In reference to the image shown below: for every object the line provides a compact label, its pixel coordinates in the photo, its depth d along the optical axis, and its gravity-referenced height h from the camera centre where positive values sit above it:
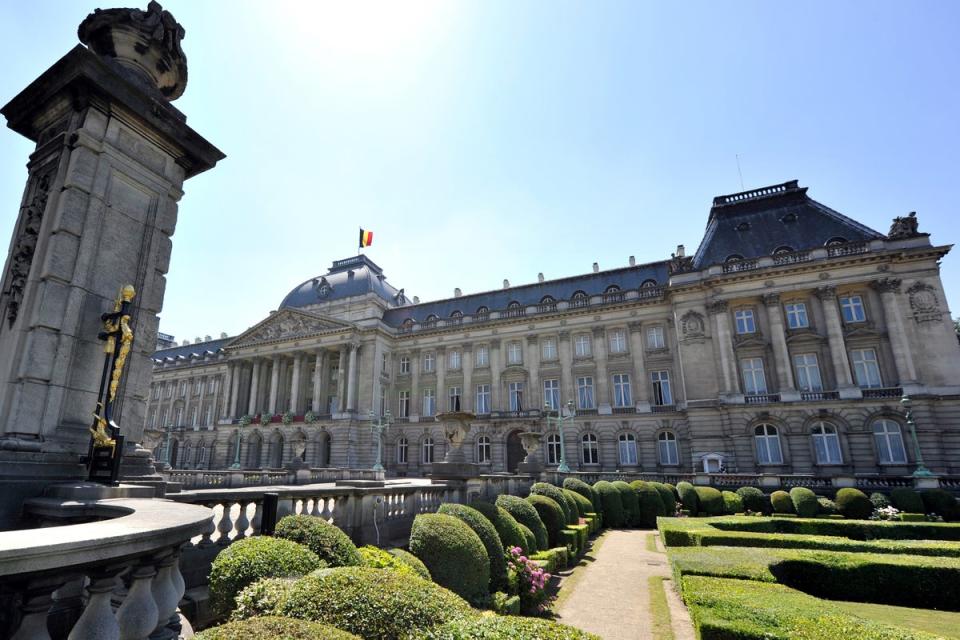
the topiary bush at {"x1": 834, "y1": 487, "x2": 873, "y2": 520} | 21.95 -2.41
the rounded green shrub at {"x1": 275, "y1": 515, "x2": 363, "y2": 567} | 6.11 -1.02
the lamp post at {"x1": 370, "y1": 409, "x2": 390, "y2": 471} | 43.58 +2.83
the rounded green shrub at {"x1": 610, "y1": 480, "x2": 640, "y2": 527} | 23.53 -2.55
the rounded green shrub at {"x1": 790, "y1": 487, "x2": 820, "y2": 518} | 22.05 -2.30
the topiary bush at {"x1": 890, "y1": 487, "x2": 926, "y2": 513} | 21.93 -2.26
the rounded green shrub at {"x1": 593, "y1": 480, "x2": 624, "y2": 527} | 23.22 -2.43
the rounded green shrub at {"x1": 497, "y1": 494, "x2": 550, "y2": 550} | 13.16 -1.59
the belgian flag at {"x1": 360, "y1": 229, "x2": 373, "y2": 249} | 56.81 +24.99
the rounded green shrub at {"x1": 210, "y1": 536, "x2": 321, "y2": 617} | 4.90 -1.11
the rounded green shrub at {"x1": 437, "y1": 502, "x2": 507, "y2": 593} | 9.72 -1.64
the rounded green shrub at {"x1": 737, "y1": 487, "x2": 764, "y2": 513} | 24.30 -2.32
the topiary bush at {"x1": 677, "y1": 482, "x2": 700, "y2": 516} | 24.53 -2.31
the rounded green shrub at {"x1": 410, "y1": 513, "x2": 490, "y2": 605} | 8.19 -1.69
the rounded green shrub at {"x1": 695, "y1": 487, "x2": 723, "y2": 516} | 24.12 -2.43
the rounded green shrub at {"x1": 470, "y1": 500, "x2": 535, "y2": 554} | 11.23 -1.59
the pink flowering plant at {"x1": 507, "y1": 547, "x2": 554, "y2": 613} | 10.17 -2.62
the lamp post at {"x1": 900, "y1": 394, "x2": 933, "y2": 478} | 24.58 +0.09
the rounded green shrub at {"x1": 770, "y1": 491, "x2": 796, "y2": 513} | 23.07 -2.36
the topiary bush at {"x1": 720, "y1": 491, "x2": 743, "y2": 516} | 24.11 -2.53
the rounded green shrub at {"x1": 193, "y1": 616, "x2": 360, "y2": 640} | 2.93 -1.05
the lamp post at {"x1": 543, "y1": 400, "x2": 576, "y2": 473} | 36.42 +2.85
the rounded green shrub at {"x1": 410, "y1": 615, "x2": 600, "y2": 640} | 3.10 -1.14
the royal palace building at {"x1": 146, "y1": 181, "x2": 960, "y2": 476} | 31.00 +7.24
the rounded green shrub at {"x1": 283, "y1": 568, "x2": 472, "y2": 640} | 3.82 -1.19
